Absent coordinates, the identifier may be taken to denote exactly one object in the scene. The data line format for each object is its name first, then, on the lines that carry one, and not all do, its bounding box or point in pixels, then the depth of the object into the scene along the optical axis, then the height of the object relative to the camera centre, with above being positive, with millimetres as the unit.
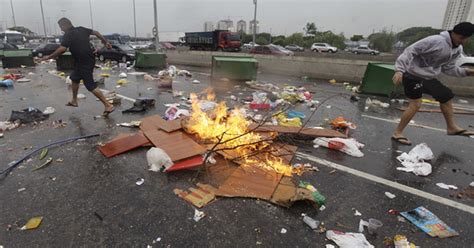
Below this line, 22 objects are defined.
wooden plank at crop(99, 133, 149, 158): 3793 -1473
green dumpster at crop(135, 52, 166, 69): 15133 -1148
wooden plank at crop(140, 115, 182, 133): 4402 -1378
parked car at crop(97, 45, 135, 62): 19156 -1161
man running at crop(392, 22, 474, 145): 4158 -289
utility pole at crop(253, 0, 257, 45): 29086 +2247
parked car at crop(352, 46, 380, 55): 41578 -581
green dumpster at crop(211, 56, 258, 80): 11000 -1015
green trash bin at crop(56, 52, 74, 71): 13828 -1309
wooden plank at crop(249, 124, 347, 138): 4541 -1404
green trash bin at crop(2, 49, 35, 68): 14342 -1280
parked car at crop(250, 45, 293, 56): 27494 -702
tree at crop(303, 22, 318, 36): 80438 +4453
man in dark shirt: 5391 -329
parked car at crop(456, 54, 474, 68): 13956 -548
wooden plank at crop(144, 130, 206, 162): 3514 -1390
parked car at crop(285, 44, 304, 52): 50031 -697
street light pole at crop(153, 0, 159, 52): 20147 +550
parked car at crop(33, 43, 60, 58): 23867 -1347
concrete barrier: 9875 -1065
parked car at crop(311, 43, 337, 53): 42344 -404
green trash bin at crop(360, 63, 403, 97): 8547 -1016
